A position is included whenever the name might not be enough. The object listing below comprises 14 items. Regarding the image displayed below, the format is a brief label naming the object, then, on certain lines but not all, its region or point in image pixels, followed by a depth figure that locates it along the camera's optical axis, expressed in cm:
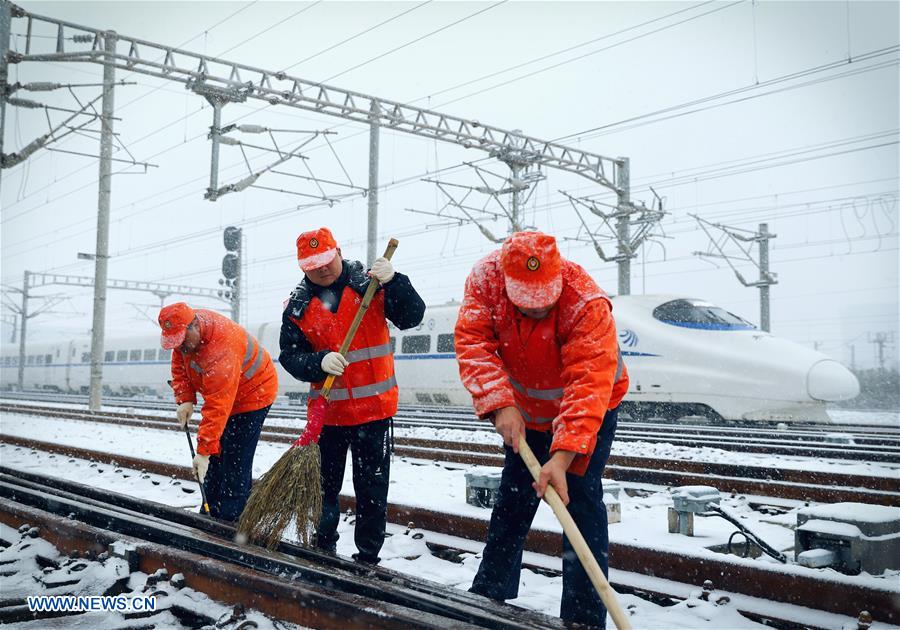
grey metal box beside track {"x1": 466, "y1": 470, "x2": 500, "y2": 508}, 527
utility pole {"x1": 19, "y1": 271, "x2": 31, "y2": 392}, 3891
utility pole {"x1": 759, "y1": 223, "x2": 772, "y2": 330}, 2308
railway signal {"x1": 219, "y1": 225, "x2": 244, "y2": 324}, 2045
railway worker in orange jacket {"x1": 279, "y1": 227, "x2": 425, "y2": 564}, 383
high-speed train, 1301
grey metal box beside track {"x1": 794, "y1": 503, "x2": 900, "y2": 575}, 375
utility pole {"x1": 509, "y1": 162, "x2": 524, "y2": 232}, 1825
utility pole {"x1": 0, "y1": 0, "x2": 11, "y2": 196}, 1165
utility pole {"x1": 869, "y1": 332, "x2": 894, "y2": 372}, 4237
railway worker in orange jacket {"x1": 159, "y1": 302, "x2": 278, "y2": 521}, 436
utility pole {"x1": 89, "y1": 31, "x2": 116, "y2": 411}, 1532
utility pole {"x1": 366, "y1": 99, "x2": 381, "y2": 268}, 1802
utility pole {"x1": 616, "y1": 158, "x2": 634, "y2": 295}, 1973
